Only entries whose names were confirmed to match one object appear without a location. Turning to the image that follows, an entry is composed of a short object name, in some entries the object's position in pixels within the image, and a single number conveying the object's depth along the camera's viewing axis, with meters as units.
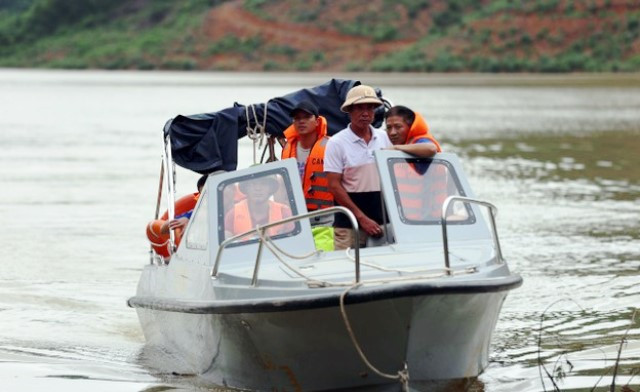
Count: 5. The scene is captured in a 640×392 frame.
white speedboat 16.25
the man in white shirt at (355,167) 19.30
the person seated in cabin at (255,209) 18.45
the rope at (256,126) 23.18
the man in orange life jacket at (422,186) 18.41
